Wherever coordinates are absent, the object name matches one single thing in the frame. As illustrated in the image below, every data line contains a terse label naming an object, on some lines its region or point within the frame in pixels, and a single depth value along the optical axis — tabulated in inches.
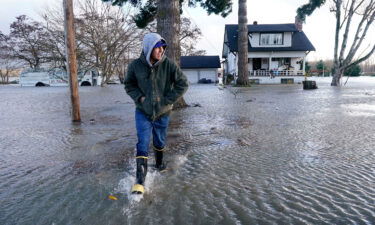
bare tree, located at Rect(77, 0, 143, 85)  1026.1
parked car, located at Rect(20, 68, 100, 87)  1422.5
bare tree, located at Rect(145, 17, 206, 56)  1785.2
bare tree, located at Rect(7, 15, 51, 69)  1632.6
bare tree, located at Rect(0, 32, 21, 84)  1740.9
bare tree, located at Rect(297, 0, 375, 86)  764.4
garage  1754.4
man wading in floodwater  116.8
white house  1291.0
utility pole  265.7
